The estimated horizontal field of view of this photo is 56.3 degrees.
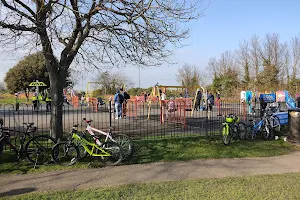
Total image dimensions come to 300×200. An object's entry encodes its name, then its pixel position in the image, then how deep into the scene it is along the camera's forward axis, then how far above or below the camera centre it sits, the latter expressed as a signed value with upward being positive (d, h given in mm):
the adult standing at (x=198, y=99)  20291 +143
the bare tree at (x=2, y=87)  51169 +3014
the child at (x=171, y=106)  14273 -224
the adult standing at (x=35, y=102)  19362 +37
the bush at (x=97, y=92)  45359 +1659
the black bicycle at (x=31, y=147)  6406 -1051
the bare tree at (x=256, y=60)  37562 +5523
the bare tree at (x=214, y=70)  45325 +5097
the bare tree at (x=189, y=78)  43438 +3822
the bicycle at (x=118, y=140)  6754 -949
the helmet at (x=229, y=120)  9250 -619
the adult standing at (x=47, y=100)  18928 +165
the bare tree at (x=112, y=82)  44588 +3198
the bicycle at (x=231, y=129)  8984 -949
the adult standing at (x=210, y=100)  18864 +96
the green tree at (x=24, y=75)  44688 +4541
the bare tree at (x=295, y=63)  36069 +4939
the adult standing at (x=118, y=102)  14610 -2
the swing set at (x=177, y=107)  13655 -269
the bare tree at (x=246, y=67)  38500 +4799
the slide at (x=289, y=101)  12838 -9
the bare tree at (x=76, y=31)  7126 +1963
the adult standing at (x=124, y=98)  14174 +205
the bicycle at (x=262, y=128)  10164 -999
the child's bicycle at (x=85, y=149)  6547 -1132
